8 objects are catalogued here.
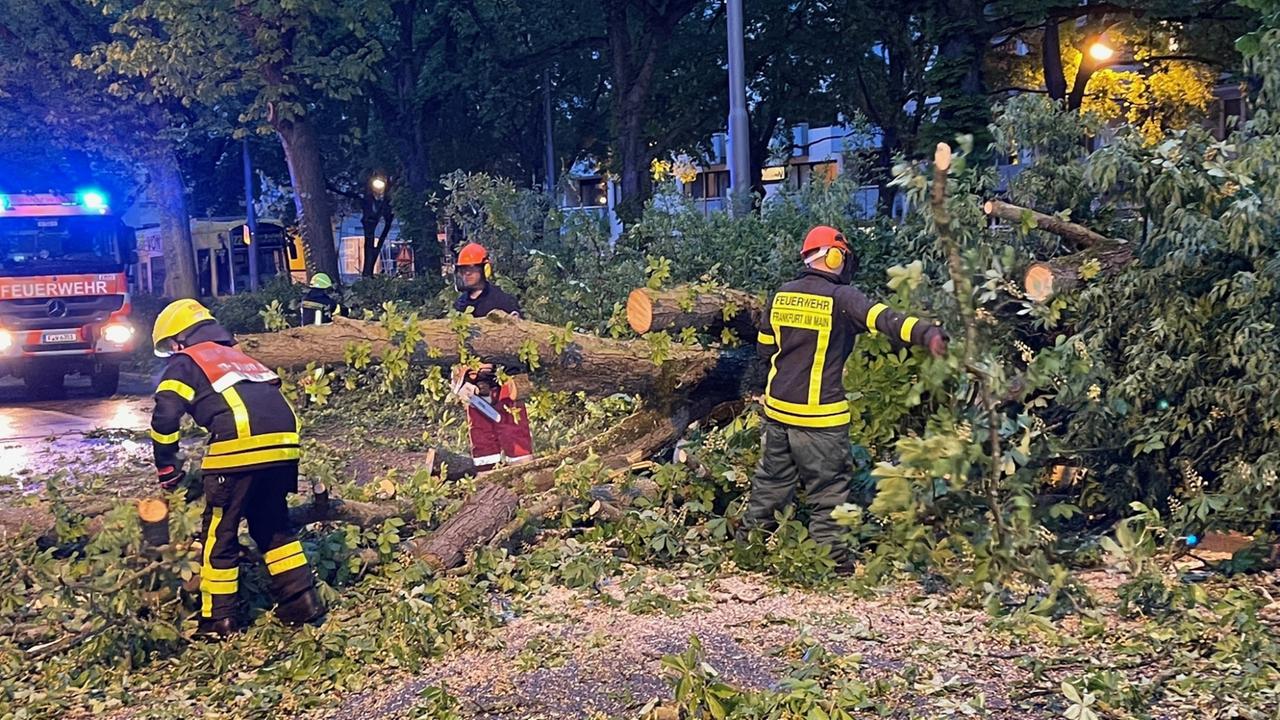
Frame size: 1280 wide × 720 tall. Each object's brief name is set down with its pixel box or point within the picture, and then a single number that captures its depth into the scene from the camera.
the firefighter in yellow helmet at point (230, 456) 5.28
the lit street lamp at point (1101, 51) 22.06
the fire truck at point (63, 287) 14.34
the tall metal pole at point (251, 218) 31.82
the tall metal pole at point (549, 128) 25.89
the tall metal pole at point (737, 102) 12.53
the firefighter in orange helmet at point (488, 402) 8.23
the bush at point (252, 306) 19.11
